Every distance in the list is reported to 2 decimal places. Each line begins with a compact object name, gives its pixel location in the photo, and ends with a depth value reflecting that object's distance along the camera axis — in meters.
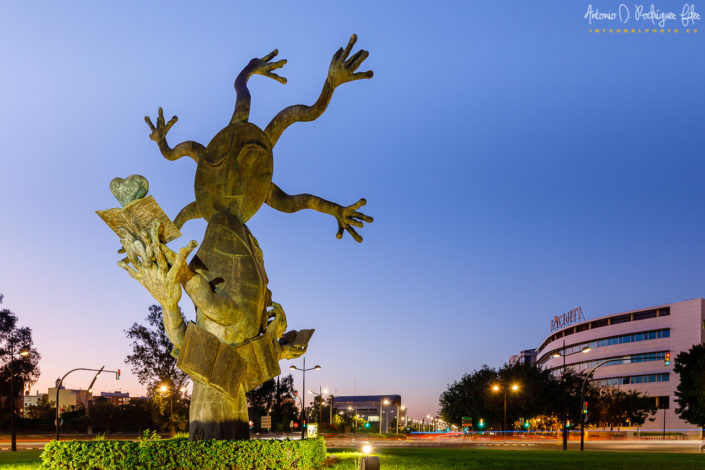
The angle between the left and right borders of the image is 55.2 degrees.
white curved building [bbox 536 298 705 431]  99.88
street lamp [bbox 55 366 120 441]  45.12
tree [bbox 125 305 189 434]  53.12
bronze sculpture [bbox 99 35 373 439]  11.05
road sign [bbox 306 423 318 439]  33.59
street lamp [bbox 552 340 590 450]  37.50
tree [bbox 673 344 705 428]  52.75
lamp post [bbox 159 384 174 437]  47.93
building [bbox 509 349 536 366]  169.00
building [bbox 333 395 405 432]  161.50
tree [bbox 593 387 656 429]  84.76
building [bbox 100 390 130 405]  171.00
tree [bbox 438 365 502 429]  74.88
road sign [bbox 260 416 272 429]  38.06
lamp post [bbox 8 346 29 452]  33.34
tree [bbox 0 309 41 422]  56.34
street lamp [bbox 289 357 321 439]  46.07
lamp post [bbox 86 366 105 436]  61.34
